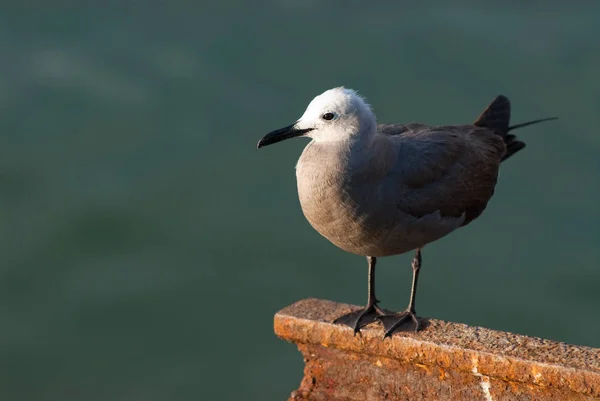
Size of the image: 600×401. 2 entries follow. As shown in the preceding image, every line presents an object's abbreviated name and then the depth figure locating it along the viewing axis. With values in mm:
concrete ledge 9109
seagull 10289
